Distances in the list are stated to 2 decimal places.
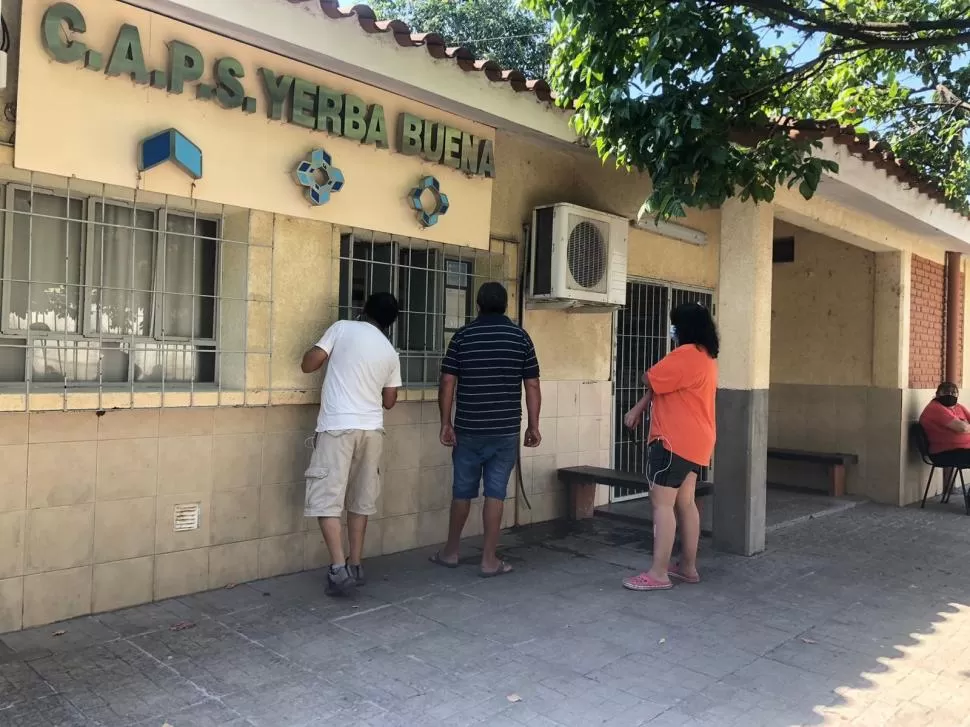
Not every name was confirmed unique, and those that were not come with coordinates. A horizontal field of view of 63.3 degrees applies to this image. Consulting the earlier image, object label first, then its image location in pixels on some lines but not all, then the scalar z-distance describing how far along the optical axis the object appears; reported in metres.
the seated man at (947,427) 8.30
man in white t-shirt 4.52
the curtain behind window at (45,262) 3.92
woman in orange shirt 4.93
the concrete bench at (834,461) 8.73
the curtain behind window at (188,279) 4.51
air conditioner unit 6.03
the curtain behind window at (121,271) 4.19
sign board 3.70
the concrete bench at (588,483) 6.14
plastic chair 8.49
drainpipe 9.69
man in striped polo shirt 5.11
